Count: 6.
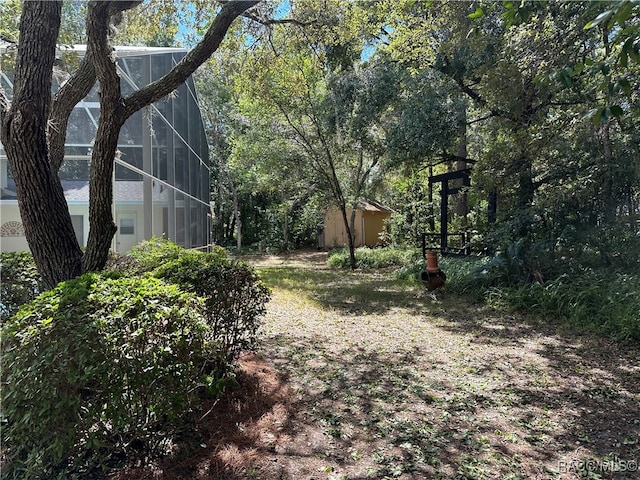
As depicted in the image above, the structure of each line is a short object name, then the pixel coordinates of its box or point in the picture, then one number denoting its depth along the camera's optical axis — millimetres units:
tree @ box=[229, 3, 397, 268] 7059
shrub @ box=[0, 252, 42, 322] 4035
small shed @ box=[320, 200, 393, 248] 21641
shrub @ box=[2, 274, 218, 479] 1929
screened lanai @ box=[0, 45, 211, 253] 5488
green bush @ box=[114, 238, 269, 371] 3219
